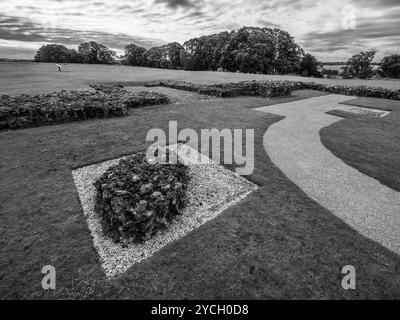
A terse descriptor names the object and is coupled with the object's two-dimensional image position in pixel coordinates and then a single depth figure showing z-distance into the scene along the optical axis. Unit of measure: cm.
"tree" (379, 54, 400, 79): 6412
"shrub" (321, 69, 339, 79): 7269
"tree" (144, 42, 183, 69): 8319
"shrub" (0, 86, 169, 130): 1202
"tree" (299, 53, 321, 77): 6888
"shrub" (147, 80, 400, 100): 2355
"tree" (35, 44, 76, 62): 7056
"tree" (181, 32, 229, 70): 6900
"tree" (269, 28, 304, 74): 6575
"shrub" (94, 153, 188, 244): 521
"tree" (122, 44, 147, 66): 8615
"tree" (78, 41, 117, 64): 7550
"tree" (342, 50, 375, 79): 6850
